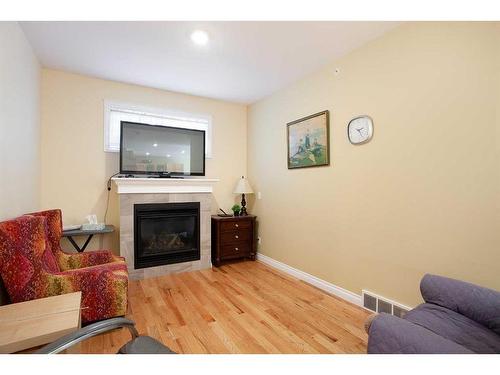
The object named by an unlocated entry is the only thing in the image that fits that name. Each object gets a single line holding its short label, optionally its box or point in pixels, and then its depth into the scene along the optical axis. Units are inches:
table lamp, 149.9
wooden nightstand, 137.9
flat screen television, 122.3
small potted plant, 150.4
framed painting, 106.0
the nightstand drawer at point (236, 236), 139.3
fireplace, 120.5
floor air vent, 78.0
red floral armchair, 55.0
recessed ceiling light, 84.1
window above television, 125.2
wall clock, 88.0
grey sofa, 37.0
